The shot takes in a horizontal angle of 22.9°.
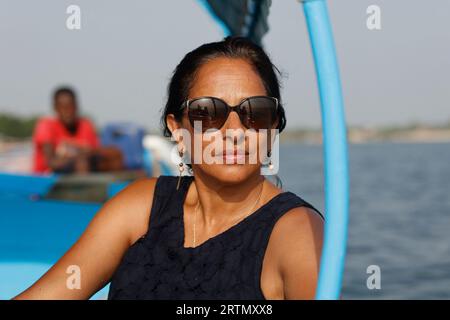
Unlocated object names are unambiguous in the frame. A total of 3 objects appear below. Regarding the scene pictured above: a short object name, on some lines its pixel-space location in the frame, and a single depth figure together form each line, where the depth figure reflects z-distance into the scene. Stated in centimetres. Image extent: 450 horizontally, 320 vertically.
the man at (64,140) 660
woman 153
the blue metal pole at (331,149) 128
